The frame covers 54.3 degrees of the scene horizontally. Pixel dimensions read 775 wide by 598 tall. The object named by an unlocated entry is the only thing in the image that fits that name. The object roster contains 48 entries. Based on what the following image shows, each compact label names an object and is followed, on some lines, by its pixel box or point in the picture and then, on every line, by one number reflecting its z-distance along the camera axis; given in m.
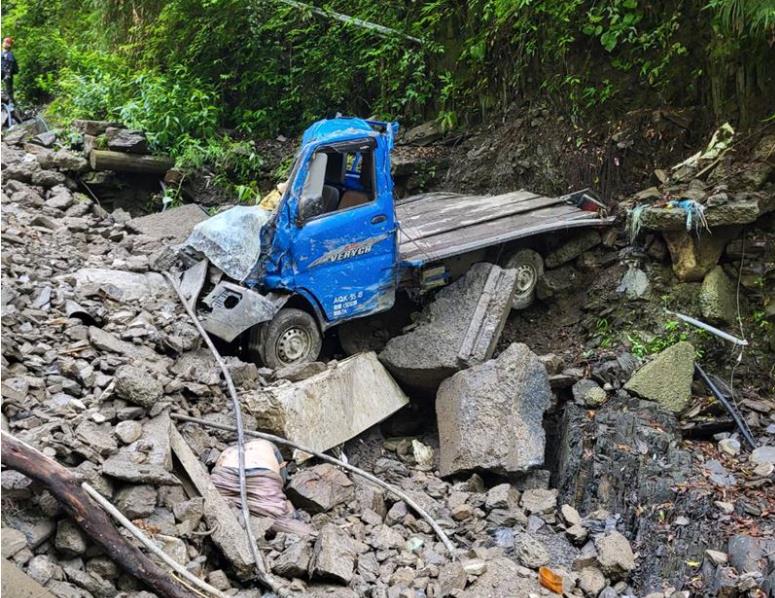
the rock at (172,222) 8.45
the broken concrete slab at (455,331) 6.93
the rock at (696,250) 7.23
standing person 12.41
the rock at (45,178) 8.98
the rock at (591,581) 4.97
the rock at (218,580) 4.16
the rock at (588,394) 6.76
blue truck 6.39
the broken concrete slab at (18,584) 3.38
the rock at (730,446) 6.24
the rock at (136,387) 4.95
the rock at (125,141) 9.70
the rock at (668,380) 6.58
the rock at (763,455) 6.02
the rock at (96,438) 4.44
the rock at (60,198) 8.62
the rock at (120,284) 6.43
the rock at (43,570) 3.53
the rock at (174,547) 4.09
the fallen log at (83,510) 3.72
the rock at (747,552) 4.87
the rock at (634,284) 7.65
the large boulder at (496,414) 6.24
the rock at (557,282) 8.20
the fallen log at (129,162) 9.48
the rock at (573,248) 8.14
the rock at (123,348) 5.61
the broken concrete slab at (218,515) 4.32
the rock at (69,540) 3.75
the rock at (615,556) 5.13
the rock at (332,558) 4.48
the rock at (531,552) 5.15
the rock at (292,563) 4.43
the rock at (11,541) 3.53
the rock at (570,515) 5.70
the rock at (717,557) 4.99
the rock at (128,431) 4.66
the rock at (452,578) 4.63
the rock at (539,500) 5.89
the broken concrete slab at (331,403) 5.82
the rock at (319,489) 5.28
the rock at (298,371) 6.30
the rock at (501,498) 5.88
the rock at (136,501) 4.20
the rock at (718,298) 7.14
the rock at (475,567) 4.80
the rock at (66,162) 9.34
